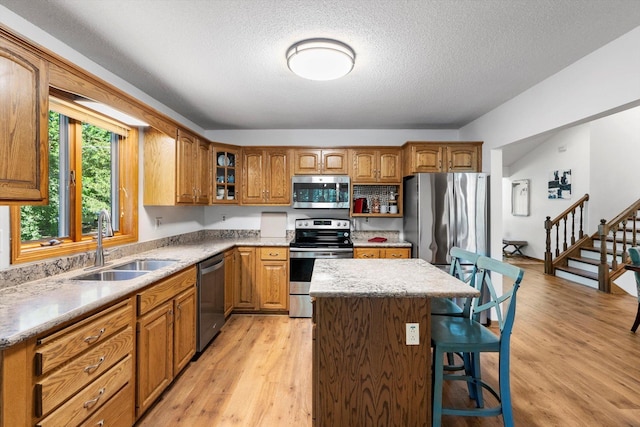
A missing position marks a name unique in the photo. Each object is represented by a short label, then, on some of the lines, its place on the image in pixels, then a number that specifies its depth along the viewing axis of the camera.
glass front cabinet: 3.90
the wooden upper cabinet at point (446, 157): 3.62
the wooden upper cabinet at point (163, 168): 2.96
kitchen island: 1.64
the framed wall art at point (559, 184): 6.37
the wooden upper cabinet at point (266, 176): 4.03
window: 1.96
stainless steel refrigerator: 3.35
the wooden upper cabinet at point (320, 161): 4.01
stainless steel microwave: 3.92
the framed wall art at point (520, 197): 7.56
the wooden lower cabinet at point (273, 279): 3.67
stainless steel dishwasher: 2.66
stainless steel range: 3.61
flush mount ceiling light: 1.97
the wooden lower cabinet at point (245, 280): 3.66
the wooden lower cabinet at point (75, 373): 1.09
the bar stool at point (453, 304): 2.05
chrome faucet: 2.16
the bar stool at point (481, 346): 1.62
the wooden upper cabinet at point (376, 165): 4.00
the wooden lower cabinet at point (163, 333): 1.82
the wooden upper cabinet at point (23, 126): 1.28
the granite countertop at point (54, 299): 1.14
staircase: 4.69
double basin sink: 2.07
